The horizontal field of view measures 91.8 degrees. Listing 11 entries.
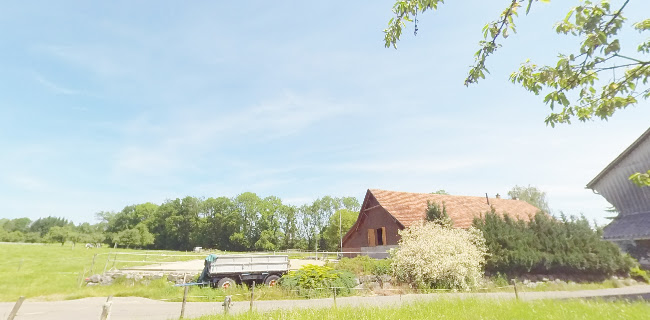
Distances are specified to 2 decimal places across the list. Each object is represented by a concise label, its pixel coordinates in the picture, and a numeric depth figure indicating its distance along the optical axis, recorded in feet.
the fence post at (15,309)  22.98
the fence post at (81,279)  57.86
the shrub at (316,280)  51.75
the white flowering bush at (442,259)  55.57
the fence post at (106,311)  24.14
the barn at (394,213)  84.12
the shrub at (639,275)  61.26
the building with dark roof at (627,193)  51.23
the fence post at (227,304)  30.01
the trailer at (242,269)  55.06
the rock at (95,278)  58.54
